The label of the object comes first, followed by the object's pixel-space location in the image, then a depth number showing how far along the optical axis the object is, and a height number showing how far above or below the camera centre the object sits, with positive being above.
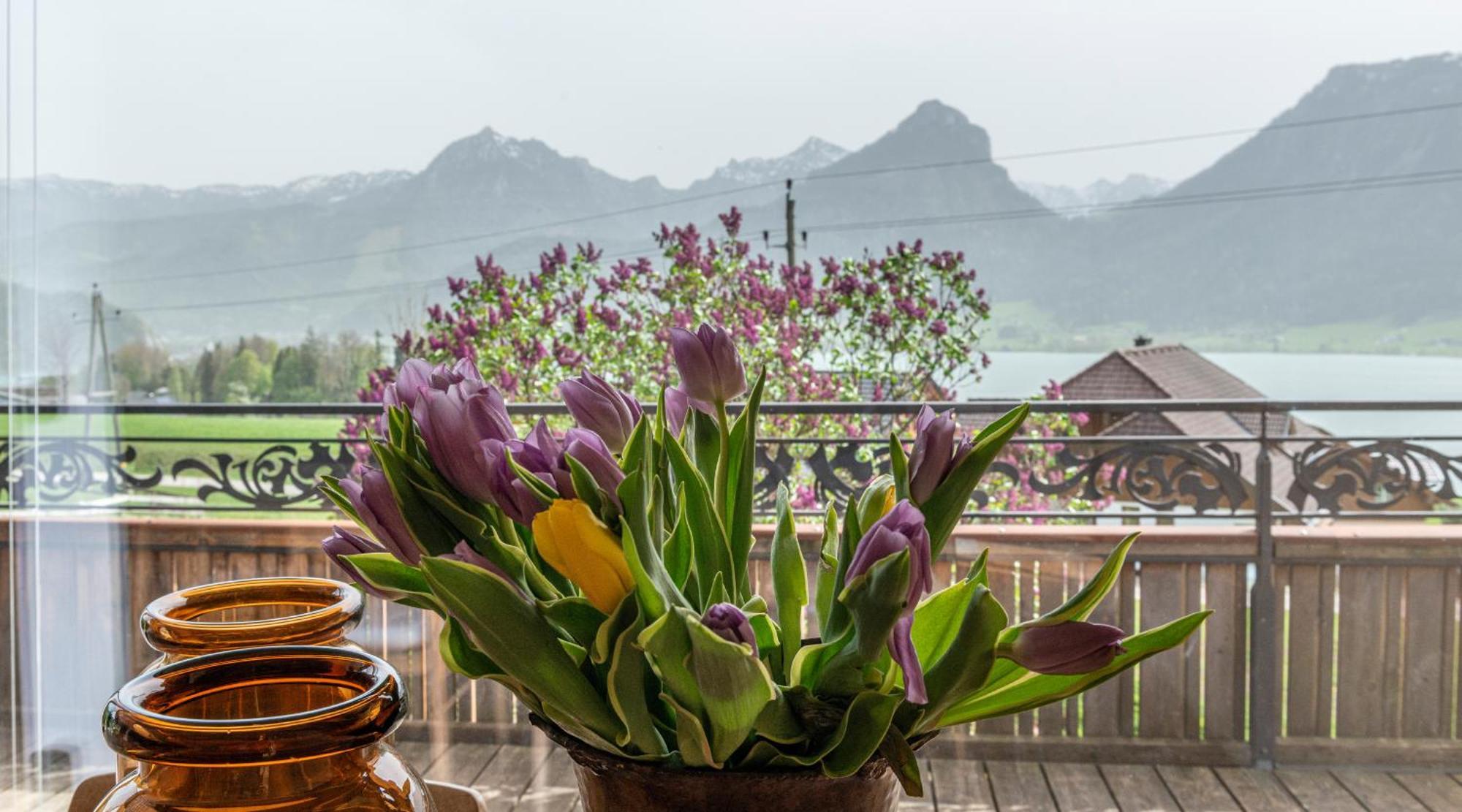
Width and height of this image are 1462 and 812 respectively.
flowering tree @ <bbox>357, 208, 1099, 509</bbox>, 3.81 +0.22
